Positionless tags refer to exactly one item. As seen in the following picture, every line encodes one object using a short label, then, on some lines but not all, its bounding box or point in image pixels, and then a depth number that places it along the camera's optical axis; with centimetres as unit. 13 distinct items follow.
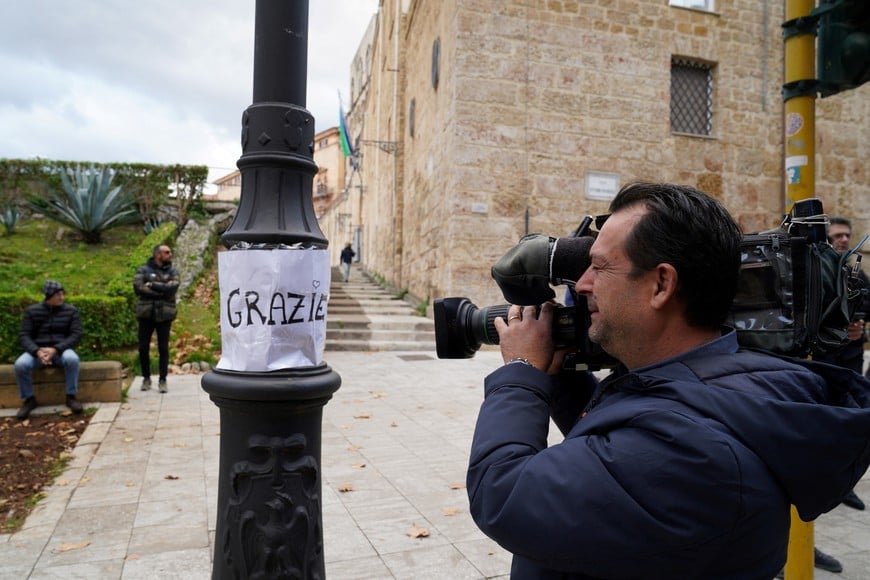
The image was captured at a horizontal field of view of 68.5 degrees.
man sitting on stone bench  621
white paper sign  180
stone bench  637
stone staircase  1119
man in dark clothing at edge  387
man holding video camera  101
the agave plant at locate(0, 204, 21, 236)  1530
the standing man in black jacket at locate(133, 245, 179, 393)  738
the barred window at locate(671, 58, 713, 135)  1262
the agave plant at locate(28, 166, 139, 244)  1439
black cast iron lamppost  177
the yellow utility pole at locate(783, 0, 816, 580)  254
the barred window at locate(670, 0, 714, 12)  1243
